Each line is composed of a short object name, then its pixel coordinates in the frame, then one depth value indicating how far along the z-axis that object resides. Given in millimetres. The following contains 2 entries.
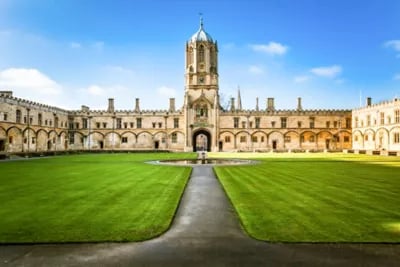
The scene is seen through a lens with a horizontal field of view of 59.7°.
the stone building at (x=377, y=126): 47844
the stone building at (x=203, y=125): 60875
